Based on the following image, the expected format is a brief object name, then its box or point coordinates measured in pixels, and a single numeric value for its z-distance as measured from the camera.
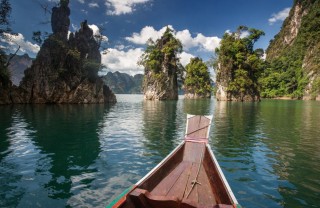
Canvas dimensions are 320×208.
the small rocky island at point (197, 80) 114.88
